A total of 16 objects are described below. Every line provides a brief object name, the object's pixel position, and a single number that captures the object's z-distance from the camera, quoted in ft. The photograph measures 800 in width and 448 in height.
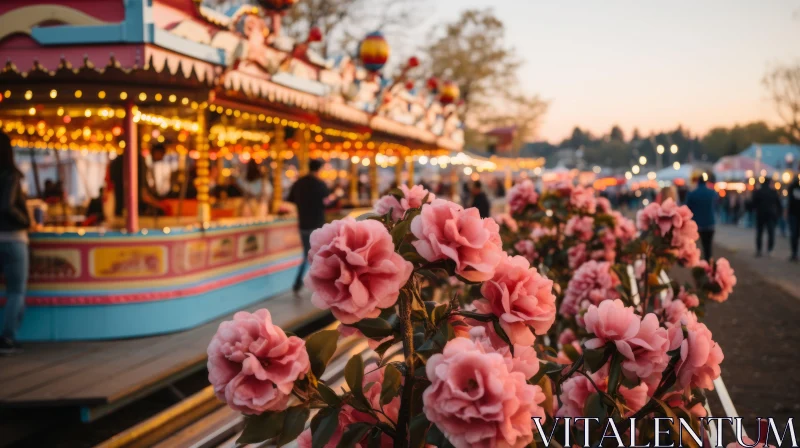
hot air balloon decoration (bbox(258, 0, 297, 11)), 27.28
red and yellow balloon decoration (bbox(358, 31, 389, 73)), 40.45
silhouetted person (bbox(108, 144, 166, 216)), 30.42
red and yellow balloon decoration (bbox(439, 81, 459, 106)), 61.93
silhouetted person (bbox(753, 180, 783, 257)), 55.62
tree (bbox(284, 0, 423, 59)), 89.61
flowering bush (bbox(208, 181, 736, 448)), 4.50
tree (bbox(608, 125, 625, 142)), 611.71
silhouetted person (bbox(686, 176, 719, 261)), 40.01
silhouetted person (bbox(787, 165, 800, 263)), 51.52
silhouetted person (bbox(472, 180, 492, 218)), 37.35
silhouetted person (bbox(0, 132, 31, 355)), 19.53
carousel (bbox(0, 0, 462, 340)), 20.54
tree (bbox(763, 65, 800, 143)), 162.81
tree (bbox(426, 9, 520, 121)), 131.64
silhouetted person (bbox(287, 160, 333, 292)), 30.86
